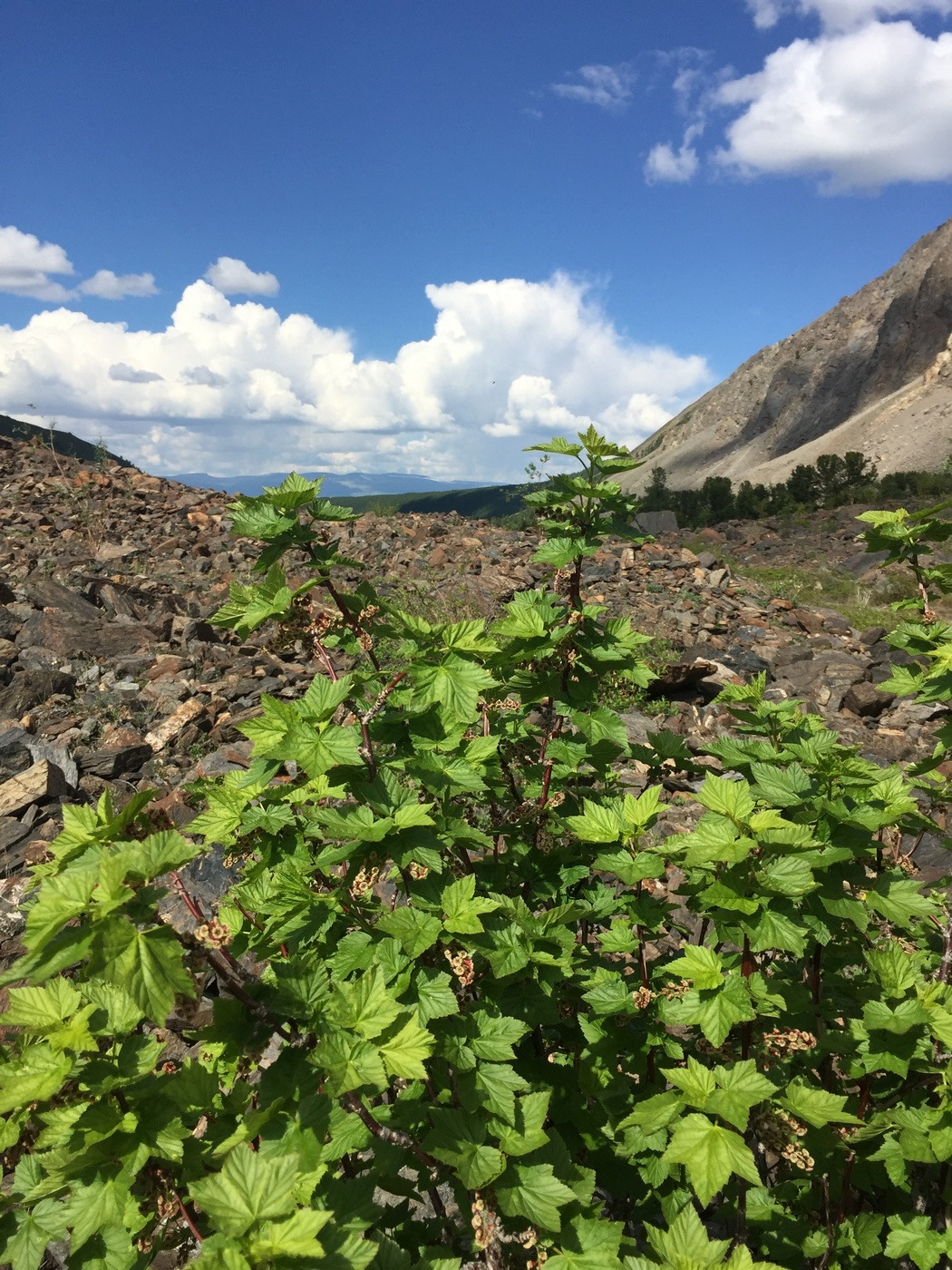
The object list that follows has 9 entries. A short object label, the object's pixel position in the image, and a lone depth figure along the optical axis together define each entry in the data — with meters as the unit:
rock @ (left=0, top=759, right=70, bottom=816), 5.82
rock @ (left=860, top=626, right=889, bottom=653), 10.93
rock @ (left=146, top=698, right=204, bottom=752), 6.99
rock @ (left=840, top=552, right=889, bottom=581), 16.81
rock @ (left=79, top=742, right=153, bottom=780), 6.49
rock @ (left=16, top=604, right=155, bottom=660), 8.65
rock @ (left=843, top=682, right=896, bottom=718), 8.59
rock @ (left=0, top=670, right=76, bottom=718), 7.32
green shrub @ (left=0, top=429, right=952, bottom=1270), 1.47
